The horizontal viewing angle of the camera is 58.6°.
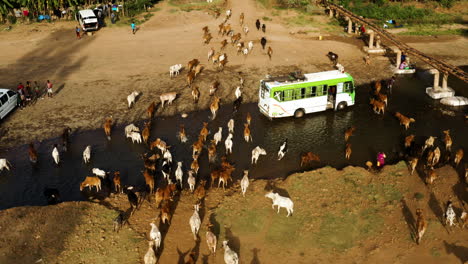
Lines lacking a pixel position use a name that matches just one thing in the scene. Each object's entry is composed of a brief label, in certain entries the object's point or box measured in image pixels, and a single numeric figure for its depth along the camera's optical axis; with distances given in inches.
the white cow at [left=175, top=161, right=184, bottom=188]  889.5
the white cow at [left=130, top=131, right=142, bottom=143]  1069.1
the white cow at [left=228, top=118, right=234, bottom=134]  1098.7
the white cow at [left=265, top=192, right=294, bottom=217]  770.8
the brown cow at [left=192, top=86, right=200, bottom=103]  1285.7
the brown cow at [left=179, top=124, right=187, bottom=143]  1081.4
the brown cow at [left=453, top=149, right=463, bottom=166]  917.2
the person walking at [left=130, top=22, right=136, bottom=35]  1913.1
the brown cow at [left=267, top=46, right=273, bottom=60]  1605.6
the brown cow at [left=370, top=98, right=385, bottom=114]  1195.3
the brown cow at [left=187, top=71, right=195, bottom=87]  1376.8
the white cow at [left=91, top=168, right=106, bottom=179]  908.0
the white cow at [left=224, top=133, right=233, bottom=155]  1011.3
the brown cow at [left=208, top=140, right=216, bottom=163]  978.1
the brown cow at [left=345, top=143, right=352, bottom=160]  976.3
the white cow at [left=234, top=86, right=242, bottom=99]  1286.7
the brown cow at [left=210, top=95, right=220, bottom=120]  1196.5
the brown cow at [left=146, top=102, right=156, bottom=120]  1196.2
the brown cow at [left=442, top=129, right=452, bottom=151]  991.0
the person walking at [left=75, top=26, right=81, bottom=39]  1833.8
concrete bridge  1268.5
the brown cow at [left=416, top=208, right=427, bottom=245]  697.6
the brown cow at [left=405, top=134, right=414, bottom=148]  995.3
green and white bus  1143.0
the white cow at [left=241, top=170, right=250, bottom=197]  839.1
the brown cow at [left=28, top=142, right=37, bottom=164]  979.7
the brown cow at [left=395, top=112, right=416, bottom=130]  1113.4
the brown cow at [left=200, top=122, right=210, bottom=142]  1063.6
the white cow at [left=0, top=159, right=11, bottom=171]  948.6
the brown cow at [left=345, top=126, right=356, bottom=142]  1056.8
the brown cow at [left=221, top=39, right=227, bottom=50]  1690.6
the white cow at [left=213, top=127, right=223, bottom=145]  1051.3
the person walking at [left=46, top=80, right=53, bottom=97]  1314.0
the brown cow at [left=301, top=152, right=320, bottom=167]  950.4
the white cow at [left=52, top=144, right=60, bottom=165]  970.7
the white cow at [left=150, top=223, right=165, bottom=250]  698.8
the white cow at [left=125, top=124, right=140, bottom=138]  1091.3
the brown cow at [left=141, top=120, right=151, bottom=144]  1071.0
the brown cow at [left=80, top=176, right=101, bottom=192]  873.5
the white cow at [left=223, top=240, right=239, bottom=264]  654.5
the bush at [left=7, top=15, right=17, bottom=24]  2046.0
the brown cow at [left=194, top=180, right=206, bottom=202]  828.0
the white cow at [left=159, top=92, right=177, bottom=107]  1262.3
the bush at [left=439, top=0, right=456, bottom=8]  2194.9
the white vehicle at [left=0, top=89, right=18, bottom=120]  1191.6
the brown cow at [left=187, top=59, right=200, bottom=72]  1494.8
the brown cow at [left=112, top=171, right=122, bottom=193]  868.0
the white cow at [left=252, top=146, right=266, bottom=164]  974.4
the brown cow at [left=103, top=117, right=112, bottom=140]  1099.9
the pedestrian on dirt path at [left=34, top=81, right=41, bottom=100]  1328.7
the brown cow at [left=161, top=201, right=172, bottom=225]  761.0
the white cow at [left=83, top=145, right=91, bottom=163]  991.0
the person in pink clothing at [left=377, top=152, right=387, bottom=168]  931.3
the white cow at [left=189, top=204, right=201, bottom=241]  726.5
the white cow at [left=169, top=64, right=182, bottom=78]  1464.1
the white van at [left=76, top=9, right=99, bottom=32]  1893.5
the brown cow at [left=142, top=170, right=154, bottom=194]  866.0
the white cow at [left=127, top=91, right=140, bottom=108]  1261.1
